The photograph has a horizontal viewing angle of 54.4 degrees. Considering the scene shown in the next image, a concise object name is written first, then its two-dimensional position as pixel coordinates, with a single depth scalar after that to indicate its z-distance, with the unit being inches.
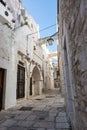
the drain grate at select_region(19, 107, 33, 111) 143.0
